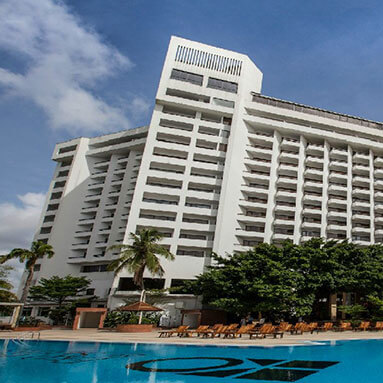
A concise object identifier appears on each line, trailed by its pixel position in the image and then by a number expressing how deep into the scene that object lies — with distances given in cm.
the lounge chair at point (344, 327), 2961
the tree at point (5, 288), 3461
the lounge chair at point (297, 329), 2617
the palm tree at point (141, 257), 3475
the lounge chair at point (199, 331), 2362
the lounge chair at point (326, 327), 2922
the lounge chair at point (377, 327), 2931
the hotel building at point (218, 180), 4706
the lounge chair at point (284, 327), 2481
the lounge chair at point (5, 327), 3105
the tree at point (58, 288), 4122
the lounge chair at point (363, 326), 2927
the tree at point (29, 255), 3384
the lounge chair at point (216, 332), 2351
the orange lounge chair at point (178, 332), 2380
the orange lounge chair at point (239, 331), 2329
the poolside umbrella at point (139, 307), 2922
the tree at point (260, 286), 2969
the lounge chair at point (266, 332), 2308
